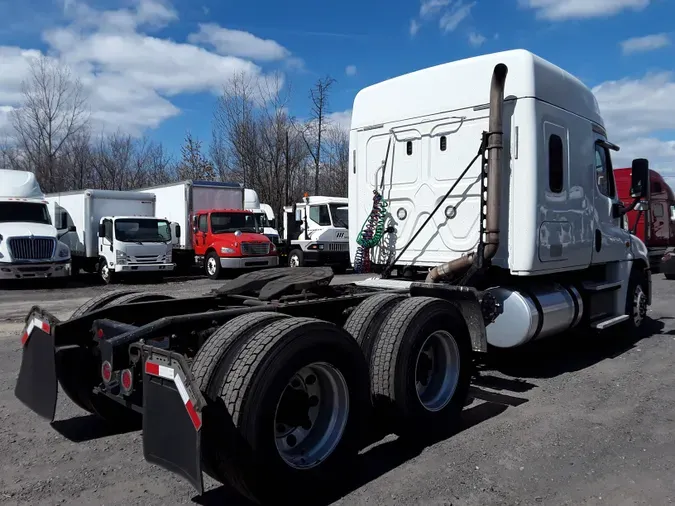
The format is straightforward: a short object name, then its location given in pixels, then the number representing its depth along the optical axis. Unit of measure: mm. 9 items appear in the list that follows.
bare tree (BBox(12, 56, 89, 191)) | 36250
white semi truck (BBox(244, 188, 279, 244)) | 22155
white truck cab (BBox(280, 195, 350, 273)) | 21719
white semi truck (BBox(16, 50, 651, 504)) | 3201
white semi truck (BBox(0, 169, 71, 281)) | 16109
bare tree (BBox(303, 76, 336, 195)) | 35888
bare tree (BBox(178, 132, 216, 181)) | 41281
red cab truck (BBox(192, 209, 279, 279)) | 19828
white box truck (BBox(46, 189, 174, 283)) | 18375
